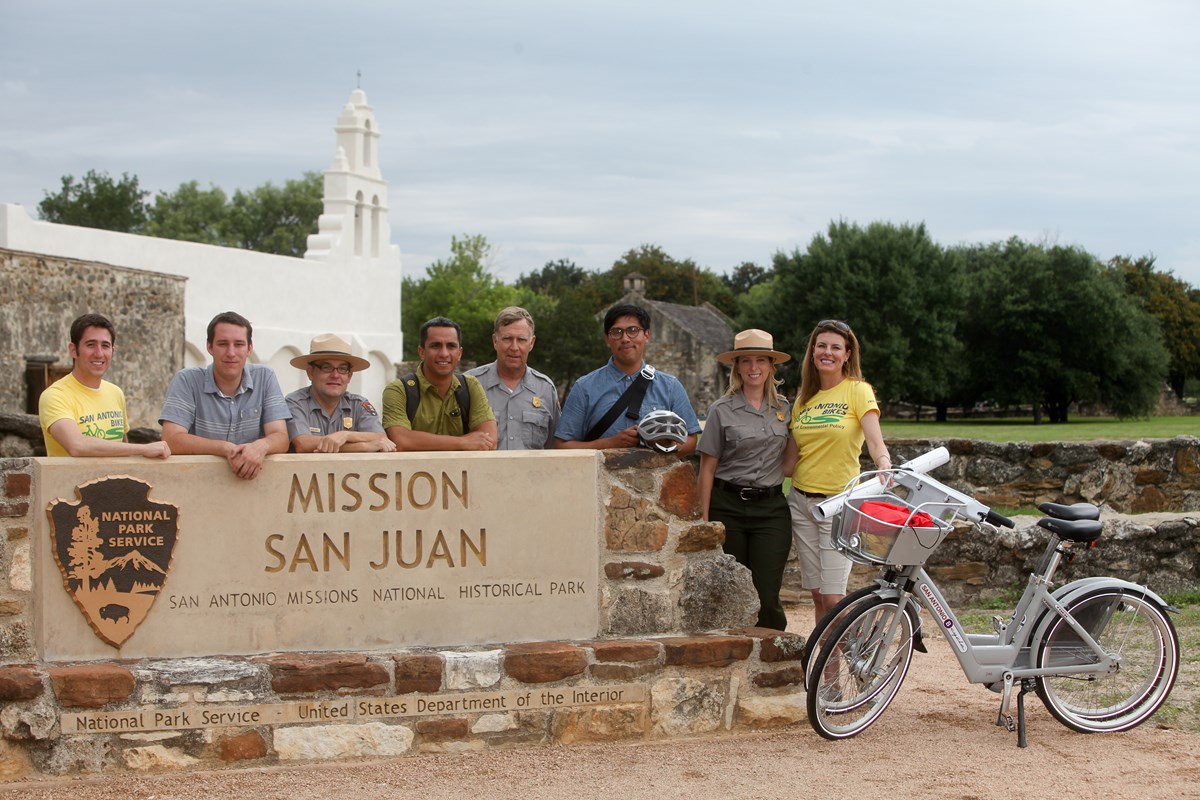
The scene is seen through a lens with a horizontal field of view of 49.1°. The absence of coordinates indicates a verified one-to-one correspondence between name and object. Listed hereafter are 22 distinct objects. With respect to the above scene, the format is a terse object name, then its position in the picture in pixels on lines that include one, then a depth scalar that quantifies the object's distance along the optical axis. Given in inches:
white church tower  1466.5
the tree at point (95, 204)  2829.7
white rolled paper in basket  213.9
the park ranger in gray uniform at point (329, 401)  229.1
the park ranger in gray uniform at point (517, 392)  240.4
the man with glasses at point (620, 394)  240.8
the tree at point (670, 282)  2829.7
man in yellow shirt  219.3
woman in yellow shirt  240.4
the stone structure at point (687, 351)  1950.1
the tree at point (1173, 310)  2219.5
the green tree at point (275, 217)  3198.8
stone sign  205.2
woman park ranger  243.3
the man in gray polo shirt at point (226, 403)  214.2
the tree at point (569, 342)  1903.3
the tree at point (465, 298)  2153.1
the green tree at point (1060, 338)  1704.0
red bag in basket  213.8
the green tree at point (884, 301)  1695.4
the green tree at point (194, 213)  3083.2
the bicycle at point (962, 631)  215.2
